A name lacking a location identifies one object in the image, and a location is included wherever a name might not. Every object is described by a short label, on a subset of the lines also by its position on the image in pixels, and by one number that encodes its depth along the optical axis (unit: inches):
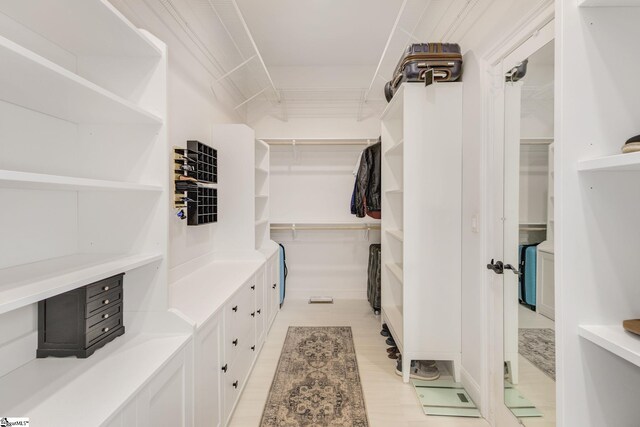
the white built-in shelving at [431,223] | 81.4
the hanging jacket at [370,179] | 125.0
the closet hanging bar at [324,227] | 144.9
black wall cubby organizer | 79.6
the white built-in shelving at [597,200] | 29.4
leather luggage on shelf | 78.3
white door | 61.4
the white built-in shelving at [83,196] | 32.9
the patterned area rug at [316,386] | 71.2
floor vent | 150.6
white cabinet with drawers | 55.4
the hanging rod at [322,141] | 140.7
